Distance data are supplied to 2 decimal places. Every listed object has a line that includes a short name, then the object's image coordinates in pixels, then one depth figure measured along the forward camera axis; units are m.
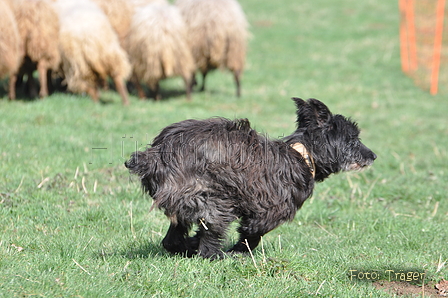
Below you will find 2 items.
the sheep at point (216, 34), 12.17
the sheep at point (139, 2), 12.46
